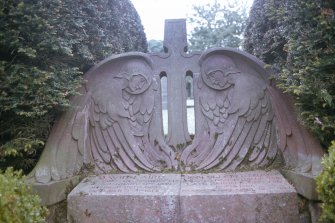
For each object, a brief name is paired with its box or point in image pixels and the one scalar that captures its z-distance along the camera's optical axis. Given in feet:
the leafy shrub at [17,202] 6.67
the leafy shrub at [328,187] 7.30
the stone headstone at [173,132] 10.19
